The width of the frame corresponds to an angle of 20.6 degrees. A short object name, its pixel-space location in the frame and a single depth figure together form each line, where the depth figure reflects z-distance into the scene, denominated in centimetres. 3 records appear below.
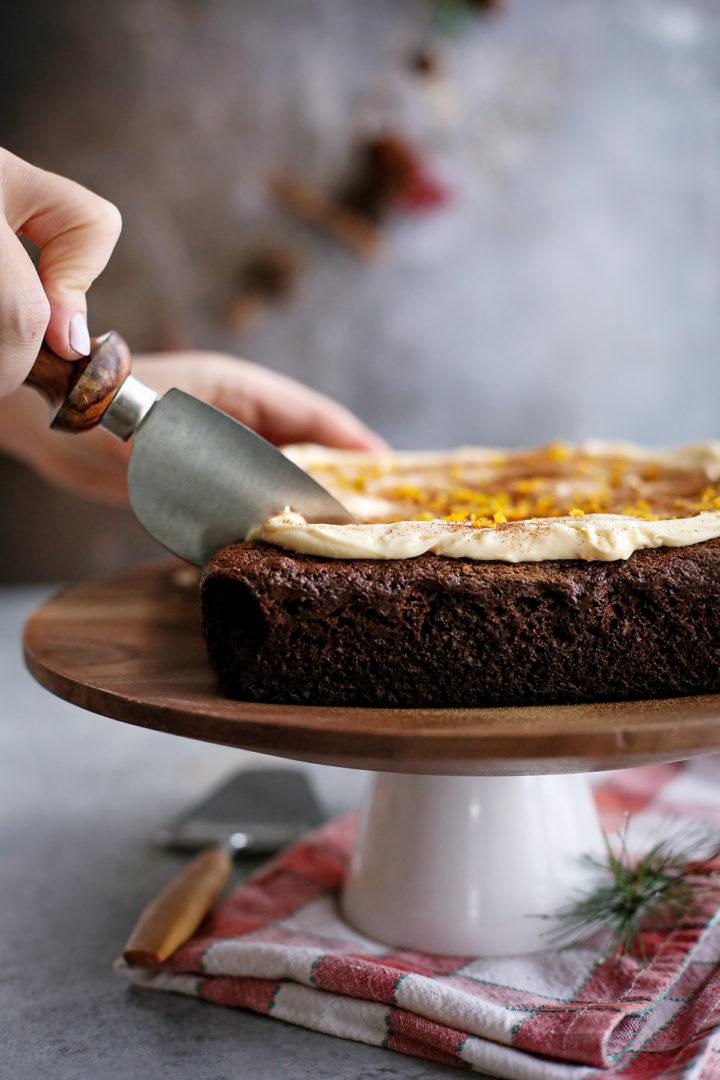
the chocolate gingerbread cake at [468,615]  75
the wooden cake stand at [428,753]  69
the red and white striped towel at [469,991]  73
